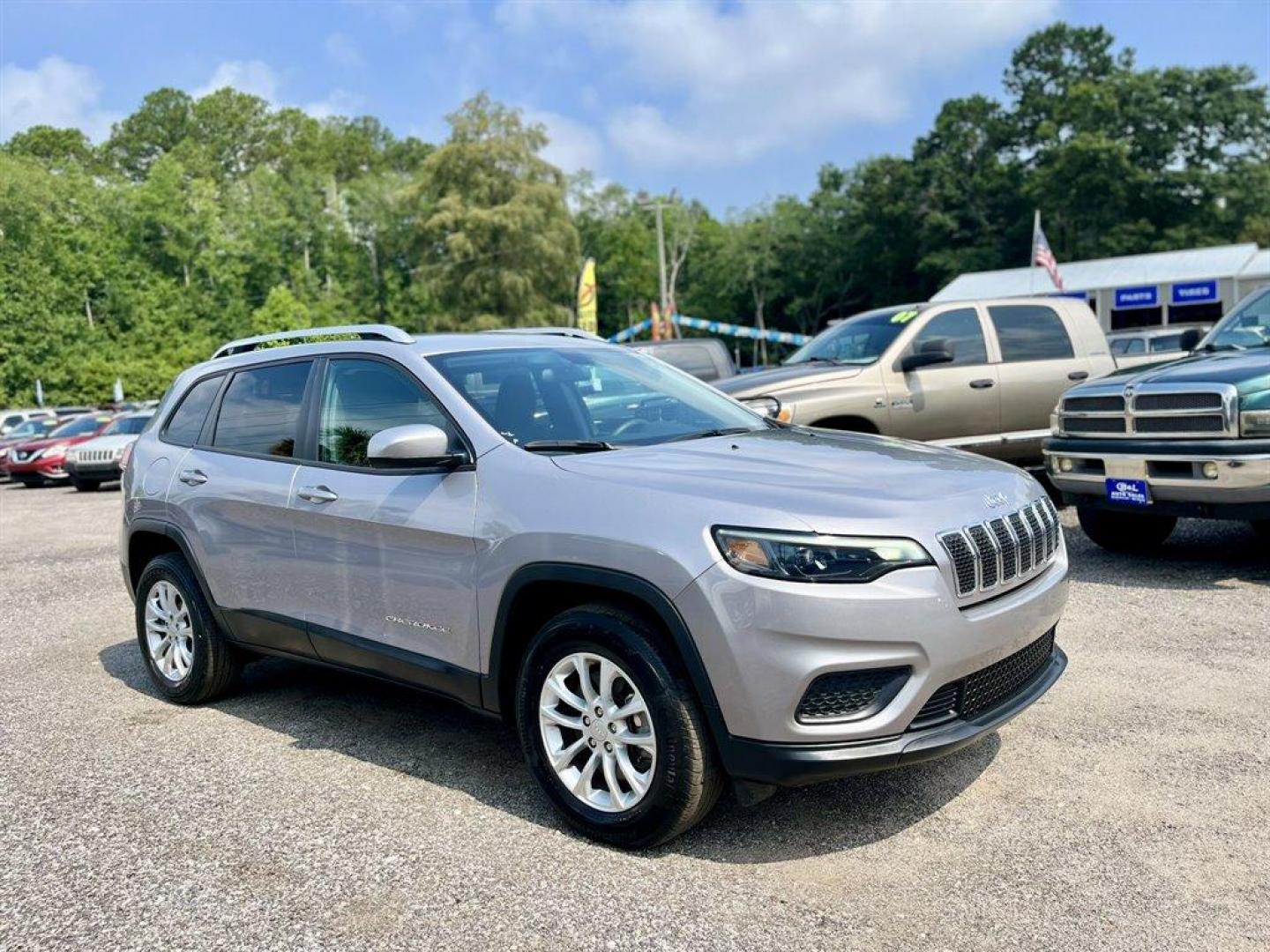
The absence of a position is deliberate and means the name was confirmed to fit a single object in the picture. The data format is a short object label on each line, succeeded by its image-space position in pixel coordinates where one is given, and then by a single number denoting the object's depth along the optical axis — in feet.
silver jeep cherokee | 10.53
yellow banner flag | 111.86
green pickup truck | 21.39
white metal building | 113.70
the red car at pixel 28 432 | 85.46
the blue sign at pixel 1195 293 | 114.11
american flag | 83.25
